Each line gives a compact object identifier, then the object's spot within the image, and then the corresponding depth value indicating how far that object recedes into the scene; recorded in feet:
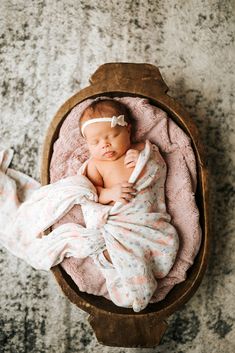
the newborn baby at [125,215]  4.51
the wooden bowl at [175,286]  4.66
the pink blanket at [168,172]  4.78
